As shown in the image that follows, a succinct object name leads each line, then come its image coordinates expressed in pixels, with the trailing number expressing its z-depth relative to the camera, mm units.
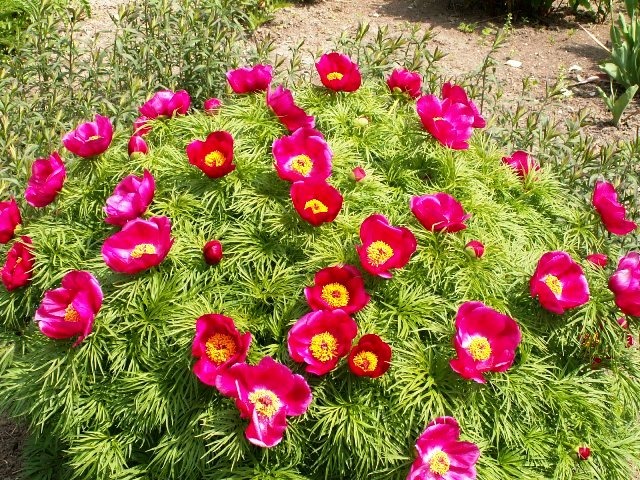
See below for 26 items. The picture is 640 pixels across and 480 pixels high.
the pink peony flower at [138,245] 1742
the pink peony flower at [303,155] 1915
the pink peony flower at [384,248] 1725
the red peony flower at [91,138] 2061
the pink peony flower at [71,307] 1720
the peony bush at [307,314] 1642
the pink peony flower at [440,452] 1555
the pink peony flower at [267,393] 1574
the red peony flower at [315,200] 1807
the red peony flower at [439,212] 1839
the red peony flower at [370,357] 1624
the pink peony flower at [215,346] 1625
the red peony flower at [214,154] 1910
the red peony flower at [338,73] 2305
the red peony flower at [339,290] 1684
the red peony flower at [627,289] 1769
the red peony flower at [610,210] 2053
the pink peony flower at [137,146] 2080
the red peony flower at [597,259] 2057
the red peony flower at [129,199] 1873
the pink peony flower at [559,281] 1753
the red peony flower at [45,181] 2074
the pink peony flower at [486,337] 1639
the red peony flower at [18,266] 1970
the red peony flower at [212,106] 2318
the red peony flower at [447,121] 2088
